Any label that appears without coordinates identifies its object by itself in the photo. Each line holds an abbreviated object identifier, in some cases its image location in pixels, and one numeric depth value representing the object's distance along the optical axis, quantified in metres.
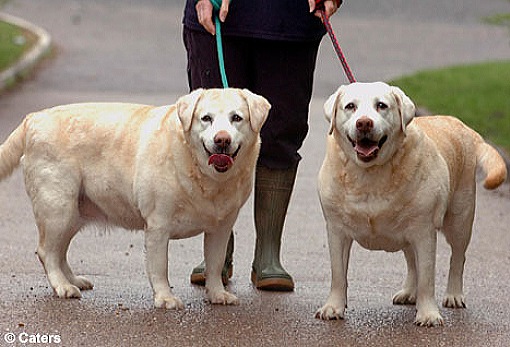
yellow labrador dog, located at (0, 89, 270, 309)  12.72
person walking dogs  14.16
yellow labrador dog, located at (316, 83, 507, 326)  12.37
